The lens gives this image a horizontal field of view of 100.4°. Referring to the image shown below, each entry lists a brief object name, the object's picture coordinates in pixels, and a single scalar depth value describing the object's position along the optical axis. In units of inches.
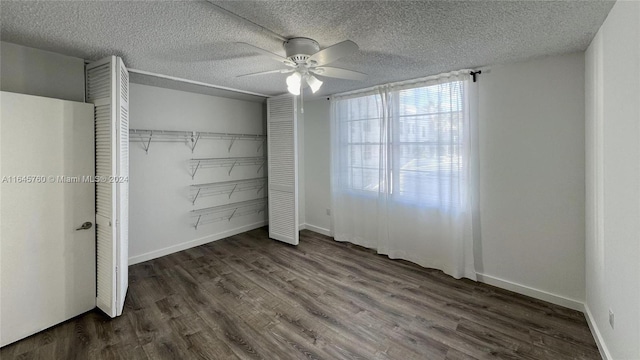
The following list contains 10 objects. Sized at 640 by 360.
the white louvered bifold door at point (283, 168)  168.2
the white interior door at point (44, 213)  82.3
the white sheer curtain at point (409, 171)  123.6
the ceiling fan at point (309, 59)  75.0
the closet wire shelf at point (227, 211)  169.9
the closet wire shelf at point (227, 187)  167.5
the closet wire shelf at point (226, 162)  165.6
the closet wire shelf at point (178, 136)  142.7
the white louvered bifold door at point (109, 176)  94.2
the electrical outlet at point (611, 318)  70.5
